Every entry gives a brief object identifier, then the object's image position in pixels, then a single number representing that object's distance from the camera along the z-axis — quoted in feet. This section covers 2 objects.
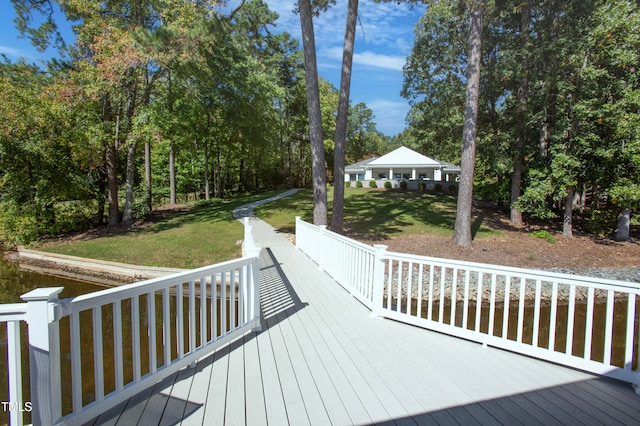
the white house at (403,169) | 101.04
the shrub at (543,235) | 38.37
